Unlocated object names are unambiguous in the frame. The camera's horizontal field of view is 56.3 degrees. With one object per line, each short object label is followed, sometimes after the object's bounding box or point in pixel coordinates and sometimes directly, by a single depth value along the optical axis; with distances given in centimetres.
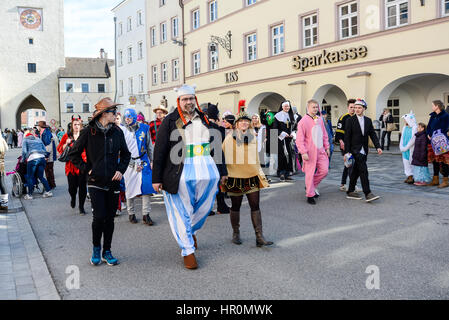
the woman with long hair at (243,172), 530
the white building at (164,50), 3350
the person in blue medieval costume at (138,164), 683
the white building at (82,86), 5791
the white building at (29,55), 5356
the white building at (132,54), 3947
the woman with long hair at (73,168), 835
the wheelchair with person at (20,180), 996
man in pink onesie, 795
